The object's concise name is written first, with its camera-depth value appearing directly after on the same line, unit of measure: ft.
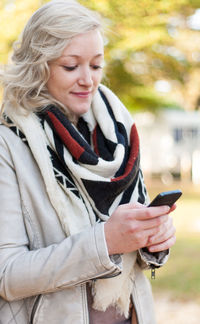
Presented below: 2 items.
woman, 4.76
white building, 86.69
